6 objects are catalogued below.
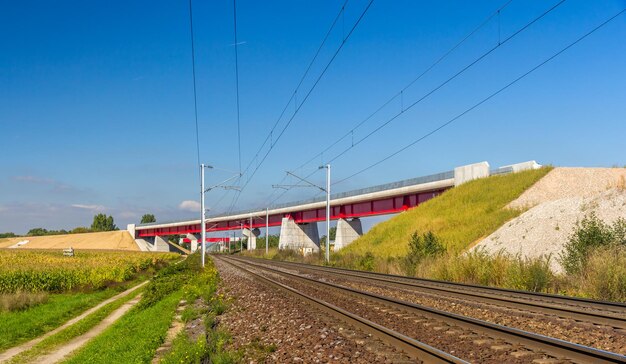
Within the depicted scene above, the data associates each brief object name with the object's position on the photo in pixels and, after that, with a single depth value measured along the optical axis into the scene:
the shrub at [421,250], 33.10
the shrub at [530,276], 21.03
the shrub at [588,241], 22.73
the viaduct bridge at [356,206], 64.94
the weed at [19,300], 27.41
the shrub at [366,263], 39.42
